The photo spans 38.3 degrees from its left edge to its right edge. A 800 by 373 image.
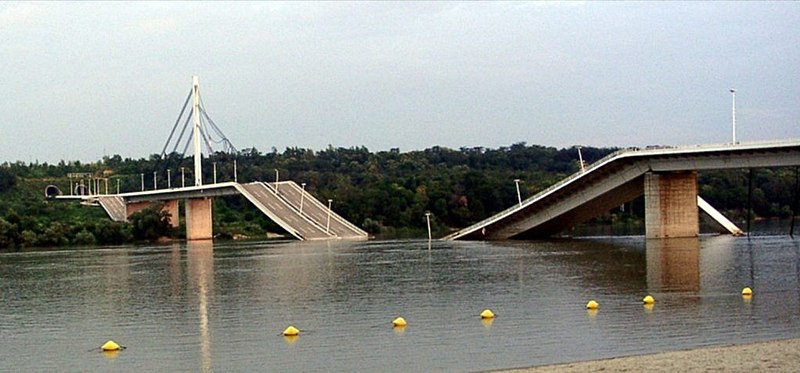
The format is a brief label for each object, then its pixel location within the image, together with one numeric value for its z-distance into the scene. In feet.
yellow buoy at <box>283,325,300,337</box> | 93.40
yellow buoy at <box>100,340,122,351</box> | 88.53
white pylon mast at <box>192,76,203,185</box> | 399.03
